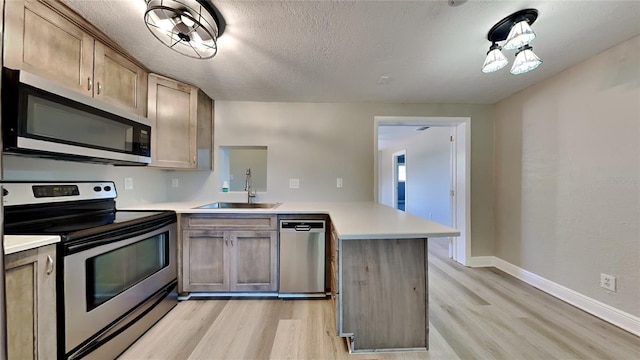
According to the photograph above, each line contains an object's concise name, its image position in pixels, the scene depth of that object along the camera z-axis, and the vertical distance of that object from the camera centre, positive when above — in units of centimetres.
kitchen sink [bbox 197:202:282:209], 275 -25
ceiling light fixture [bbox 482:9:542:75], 145 +92
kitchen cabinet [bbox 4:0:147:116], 126 +81
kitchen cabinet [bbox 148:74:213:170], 226 +60
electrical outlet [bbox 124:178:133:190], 226 +0
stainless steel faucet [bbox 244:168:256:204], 290 -11
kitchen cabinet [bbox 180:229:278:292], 227 -71
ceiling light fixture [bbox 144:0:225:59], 134 +97
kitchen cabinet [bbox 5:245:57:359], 101 -54
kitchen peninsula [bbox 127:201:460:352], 156 -70
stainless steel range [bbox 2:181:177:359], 126 -47
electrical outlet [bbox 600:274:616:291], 188 -76
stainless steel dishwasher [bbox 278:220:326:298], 225 -69
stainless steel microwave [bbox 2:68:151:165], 116 +34
